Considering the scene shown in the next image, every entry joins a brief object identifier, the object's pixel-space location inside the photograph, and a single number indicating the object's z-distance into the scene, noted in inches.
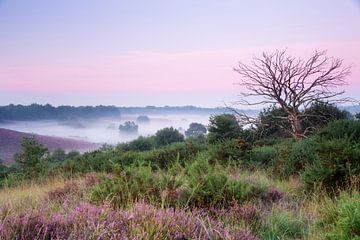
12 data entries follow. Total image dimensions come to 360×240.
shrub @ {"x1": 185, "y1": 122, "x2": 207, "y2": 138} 1993.1
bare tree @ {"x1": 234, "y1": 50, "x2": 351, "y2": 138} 852.0
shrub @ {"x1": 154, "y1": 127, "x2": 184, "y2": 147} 1505.7
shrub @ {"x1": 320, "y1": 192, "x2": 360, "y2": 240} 182.7
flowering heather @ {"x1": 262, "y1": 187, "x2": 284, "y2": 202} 310.0
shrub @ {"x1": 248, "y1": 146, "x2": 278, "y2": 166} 635.5
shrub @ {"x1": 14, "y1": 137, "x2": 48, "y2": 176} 865.5
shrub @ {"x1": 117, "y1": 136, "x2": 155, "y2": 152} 1374.1
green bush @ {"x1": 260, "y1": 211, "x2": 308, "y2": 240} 210.9
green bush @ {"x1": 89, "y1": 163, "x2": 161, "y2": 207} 268.1
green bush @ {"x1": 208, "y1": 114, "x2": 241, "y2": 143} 949.2
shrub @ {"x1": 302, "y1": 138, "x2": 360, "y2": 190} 352.2
